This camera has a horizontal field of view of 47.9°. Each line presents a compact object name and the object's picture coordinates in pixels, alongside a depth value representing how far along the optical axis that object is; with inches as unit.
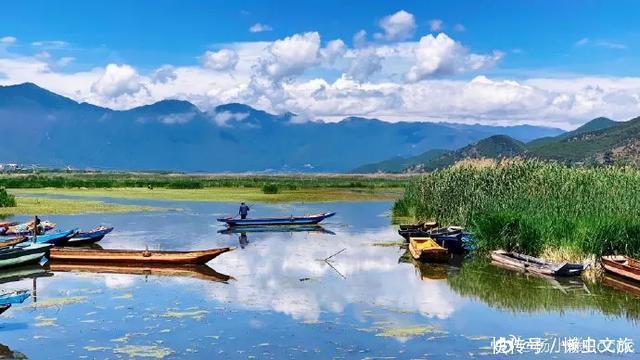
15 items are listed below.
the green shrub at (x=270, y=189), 3909.9
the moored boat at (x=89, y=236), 1498.5
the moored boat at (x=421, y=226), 1587.0
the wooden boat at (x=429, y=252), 1280.8
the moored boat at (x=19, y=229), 1573.6
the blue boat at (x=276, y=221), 1974.7
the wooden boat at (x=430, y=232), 1403.8
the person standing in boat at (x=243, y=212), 2000.5
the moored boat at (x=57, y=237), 1413.6
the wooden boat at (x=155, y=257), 1235.2
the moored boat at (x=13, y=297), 763.4
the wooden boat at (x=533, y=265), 1097.4
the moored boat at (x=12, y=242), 1299.2
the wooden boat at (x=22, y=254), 1187.3
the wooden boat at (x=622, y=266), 1038.4
